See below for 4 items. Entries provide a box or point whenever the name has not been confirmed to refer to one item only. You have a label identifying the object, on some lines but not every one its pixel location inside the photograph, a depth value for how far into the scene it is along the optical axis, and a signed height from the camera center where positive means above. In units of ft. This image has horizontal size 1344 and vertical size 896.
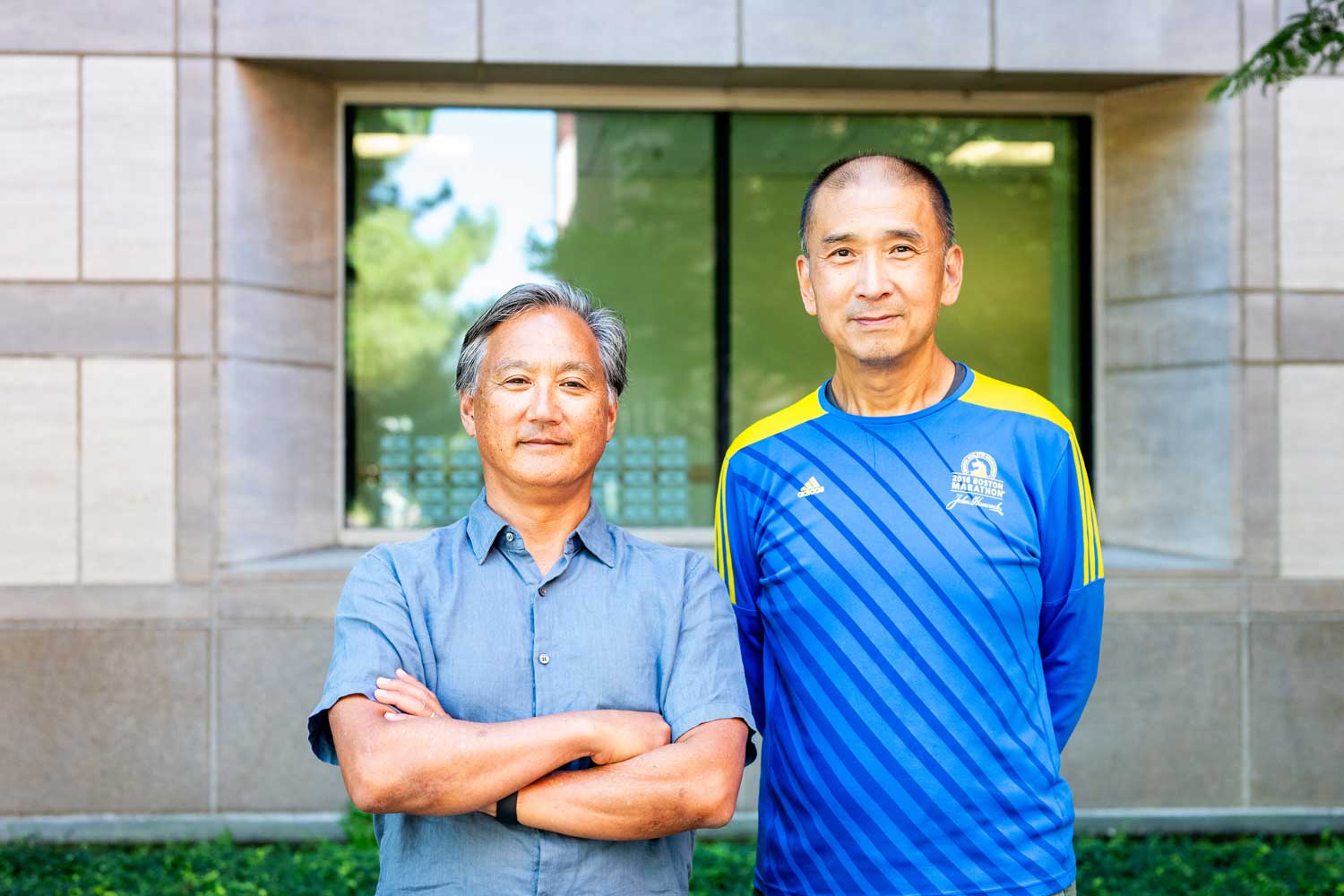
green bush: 16.69 -6.18
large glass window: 22.20 +3.73
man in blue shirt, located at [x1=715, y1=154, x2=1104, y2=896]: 7.79 -0.93
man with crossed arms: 6.72 -1.36
